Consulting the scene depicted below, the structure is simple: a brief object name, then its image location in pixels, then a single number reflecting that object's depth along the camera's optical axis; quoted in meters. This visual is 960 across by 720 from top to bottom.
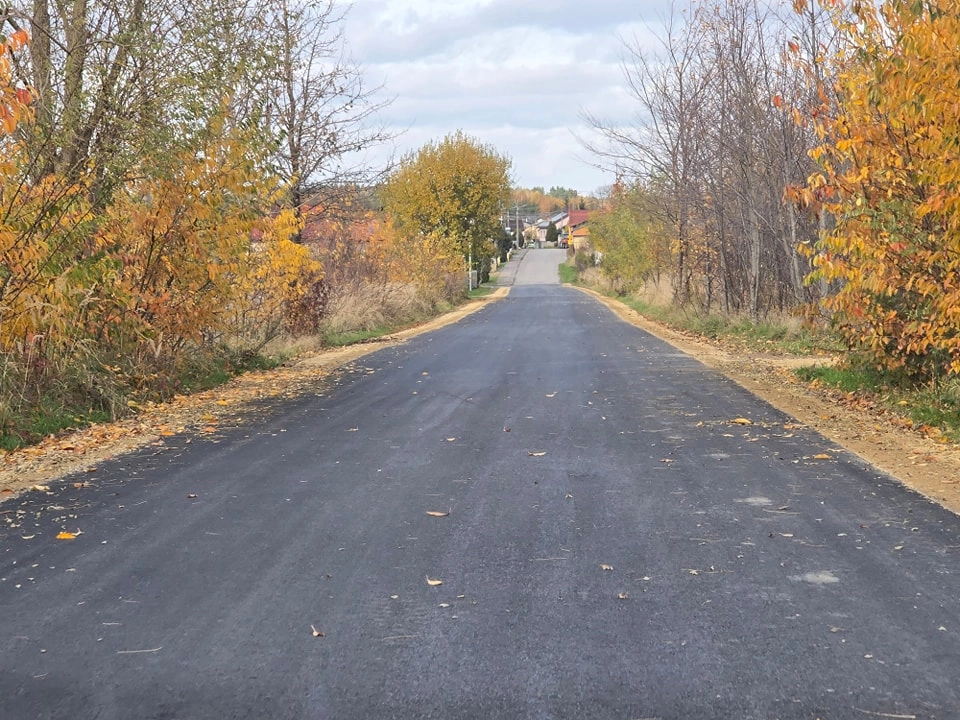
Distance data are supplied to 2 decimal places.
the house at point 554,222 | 167.50
